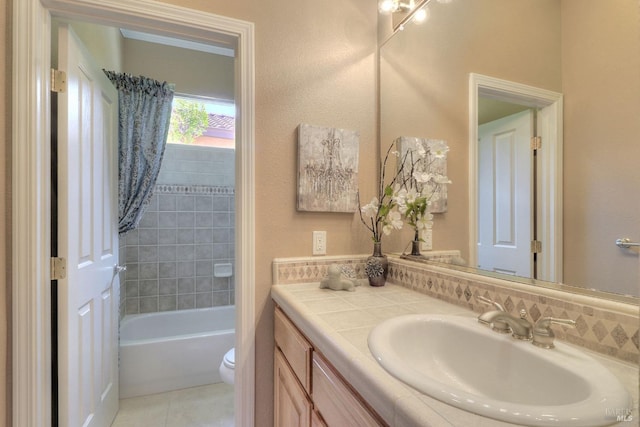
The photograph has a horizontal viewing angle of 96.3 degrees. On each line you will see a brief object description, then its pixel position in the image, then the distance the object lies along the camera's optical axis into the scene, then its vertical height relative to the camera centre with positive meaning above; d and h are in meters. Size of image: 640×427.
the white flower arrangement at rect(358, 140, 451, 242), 1.29 +0.08
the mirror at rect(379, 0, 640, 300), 0.66 +0.28
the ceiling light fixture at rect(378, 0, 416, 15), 1.39 +1.04
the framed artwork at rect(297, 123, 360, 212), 1.38 +0.21
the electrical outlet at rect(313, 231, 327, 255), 1.41 -0.16
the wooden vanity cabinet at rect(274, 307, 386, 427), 0.65 -0.52
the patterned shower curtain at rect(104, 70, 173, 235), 2.06 +0.56
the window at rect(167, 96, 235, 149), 2.89 +0.93
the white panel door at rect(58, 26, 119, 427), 1.24 -0.13
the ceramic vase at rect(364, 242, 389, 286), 1.32 -0.27
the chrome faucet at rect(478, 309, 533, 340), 0.69 -0.28
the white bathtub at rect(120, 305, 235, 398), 2.03 -1.10
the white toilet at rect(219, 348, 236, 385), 1.78 -0.99
